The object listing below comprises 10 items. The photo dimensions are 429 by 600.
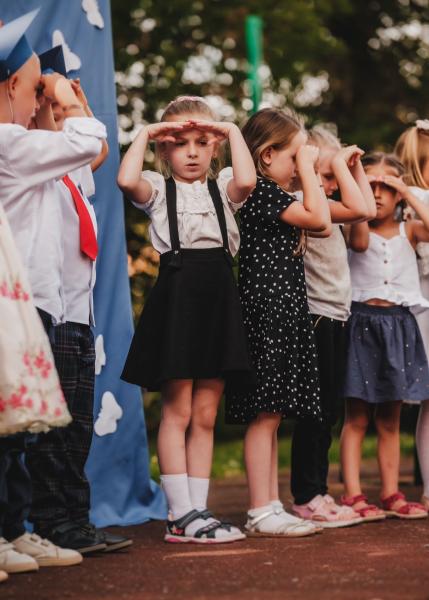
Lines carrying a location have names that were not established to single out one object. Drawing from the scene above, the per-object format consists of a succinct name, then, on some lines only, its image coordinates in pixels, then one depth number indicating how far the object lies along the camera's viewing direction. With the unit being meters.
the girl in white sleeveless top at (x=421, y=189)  6.02
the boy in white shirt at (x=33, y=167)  4.13
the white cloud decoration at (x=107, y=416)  5.61
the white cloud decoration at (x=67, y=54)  5.51
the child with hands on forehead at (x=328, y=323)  5.46
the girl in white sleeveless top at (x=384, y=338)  5.67
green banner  8.82
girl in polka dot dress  5.04
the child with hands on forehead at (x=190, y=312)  4.80
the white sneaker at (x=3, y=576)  3.72
